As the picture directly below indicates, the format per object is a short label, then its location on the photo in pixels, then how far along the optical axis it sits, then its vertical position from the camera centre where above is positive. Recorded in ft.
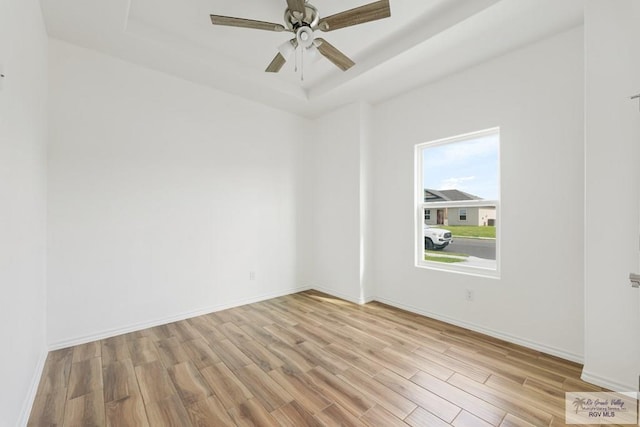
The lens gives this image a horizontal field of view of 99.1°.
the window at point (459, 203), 9.52 +0.37
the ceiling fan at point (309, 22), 6.08 +4.51
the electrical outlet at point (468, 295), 9.64 -2.90
